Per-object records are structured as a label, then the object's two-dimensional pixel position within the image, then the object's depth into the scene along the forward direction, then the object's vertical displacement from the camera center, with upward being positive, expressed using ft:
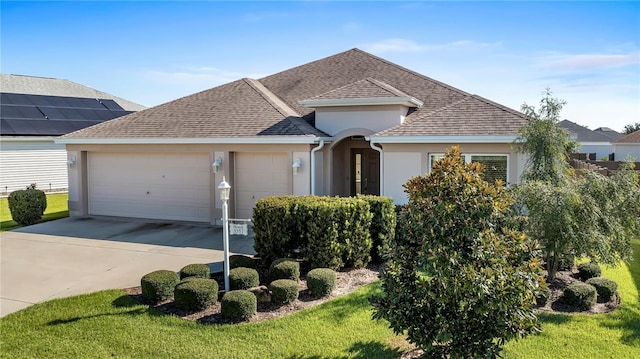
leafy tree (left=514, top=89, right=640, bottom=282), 25.85 -2.66
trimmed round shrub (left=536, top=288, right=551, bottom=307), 24.82 -7.59
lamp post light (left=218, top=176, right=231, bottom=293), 26.37 -4.56
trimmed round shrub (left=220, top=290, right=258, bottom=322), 23.17 -7.20
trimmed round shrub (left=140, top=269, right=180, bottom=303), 25.53 -6.75
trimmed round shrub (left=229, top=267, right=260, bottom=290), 26.58 -6.66
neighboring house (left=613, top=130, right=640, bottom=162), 119.03 +4.24
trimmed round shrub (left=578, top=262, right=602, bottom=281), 29.32 -7.06
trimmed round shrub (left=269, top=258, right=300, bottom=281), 27.86 -6.47
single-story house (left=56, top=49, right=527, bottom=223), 43.88 +2.26
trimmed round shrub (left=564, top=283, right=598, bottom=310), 24.91 -7.39
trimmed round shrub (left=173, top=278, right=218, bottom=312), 24.26 -6.93
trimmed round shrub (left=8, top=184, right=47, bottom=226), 51.21 -4.32
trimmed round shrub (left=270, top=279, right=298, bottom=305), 25.22 -7.05
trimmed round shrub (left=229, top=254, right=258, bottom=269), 30.00 -6.38
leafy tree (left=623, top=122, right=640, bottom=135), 216.33 +16.42
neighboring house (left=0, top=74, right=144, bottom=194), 82.65 +8.31
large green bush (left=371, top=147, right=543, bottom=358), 16.37 -3.86
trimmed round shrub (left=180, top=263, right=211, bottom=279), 27.78 -6.46
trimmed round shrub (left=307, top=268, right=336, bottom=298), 26.37 -6.87
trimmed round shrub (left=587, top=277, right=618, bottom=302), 26.43 -7.37
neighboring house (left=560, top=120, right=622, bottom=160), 152.15 +7.32
